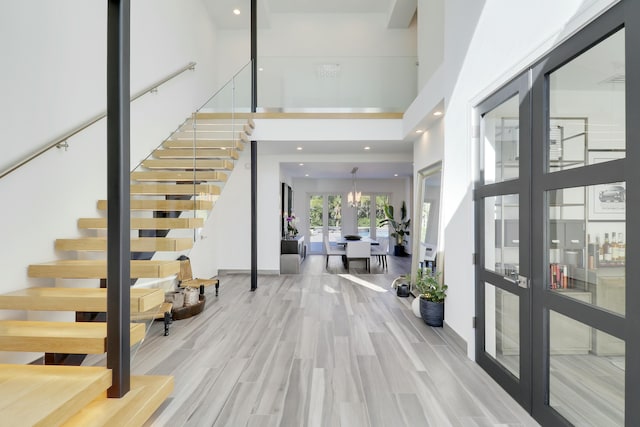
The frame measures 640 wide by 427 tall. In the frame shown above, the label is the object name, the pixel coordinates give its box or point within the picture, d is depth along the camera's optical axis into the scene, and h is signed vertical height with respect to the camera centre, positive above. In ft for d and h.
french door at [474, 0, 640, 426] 5.12 -0.33
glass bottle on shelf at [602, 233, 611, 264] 5.57 -0.62
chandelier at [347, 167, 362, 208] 32.88 +1.65
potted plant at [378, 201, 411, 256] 35.50 -1.42
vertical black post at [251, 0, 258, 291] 19.61 +3.59
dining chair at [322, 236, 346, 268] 29.48 -3.56
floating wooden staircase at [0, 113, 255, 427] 5.77 -2.64
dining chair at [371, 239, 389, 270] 28.50 -3.48
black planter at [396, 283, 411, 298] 17.67 -4.20
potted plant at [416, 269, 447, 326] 12.90 -3.52
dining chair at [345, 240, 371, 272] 26.58 -3.00
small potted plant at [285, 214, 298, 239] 30.60 -1.50
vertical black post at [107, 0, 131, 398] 6.56 +0.46
